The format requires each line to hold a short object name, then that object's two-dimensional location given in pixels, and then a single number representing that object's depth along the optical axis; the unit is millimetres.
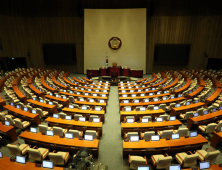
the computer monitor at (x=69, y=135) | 5398
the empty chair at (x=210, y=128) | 6015
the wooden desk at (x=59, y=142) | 5051
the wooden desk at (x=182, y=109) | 7703
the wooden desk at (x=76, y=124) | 6303
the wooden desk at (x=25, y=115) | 7082
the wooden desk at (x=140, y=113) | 7307
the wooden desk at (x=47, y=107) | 8099
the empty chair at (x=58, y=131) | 5730
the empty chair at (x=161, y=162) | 4340
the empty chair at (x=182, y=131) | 5590
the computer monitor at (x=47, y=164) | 4025
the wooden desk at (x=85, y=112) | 7523
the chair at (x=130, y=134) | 5471
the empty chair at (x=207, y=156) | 4430
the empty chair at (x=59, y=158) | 4538
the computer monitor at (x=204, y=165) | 3966
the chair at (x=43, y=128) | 5887
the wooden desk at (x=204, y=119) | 6655
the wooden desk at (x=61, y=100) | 9062
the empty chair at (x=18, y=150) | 4817
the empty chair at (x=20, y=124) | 6463
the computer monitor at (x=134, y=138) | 5210
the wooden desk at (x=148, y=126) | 6160
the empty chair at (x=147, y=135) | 5441
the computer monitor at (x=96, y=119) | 6624
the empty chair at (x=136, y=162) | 4324
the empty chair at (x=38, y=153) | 4684
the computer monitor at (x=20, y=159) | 4177
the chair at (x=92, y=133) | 5561
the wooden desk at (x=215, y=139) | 5537
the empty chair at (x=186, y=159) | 4406
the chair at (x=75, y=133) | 5620
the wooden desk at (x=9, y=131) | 5832
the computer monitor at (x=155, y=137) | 5203
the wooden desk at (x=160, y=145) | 4918
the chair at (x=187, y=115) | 7152
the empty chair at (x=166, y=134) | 5526
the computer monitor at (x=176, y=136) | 5324
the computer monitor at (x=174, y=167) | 3951
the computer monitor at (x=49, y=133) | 5547
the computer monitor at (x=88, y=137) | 5277
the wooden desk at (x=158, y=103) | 8562
